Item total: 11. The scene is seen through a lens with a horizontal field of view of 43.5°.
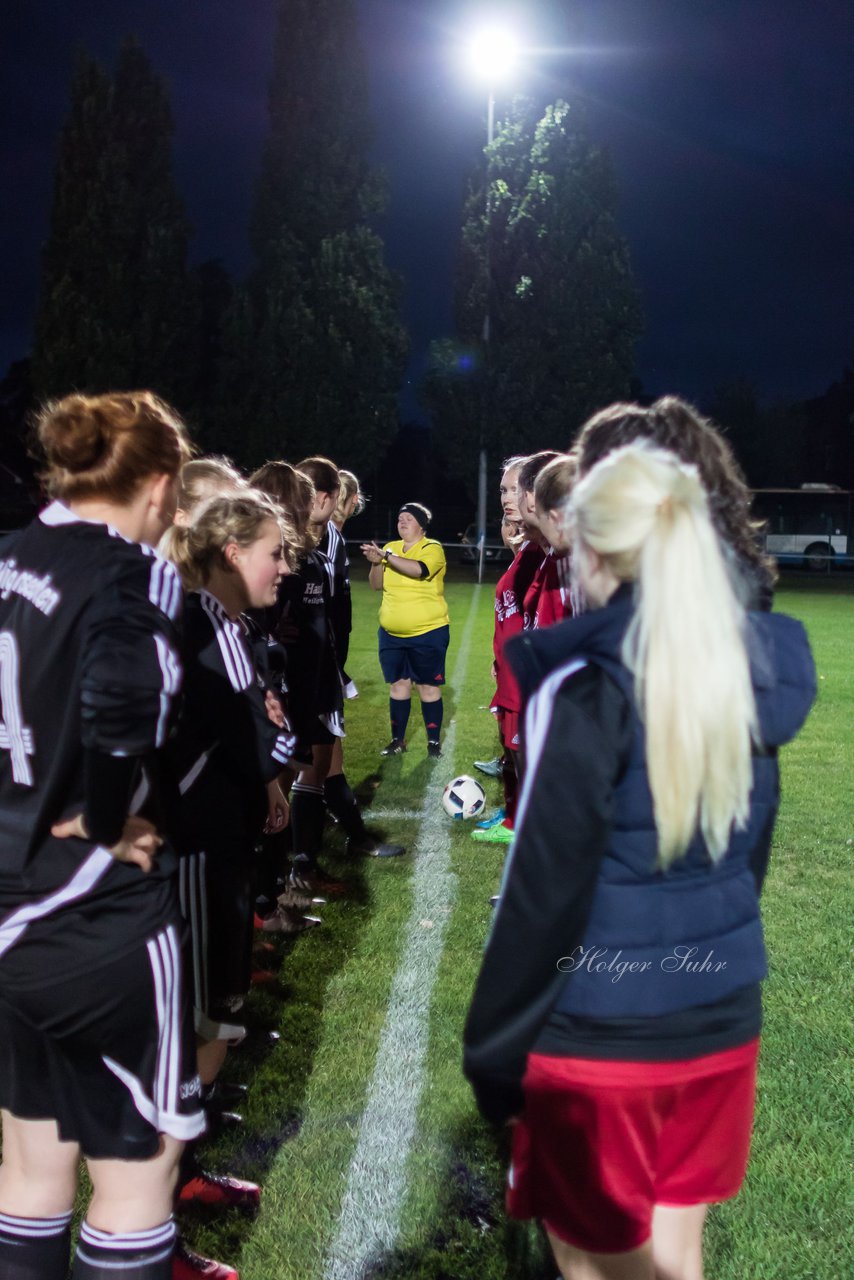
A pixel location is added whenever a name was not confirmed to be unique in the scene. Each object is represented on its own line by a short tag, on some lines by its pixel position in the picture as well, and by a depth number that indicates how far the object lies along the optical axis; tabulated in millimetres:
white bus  36656
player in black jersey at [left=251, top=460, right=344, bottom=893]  5164
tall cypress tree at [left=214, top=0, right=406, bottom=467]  33438
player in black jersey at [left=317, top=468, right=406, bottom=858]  5910
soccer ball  6633
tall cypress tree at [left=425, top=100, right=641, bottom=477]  32531
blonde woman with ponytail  1640
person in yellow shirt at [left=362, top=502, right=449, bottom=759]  8500
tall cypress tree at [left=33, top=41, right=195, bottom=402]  33062
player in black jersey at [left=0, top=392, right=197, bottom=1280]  1916
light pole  24719
